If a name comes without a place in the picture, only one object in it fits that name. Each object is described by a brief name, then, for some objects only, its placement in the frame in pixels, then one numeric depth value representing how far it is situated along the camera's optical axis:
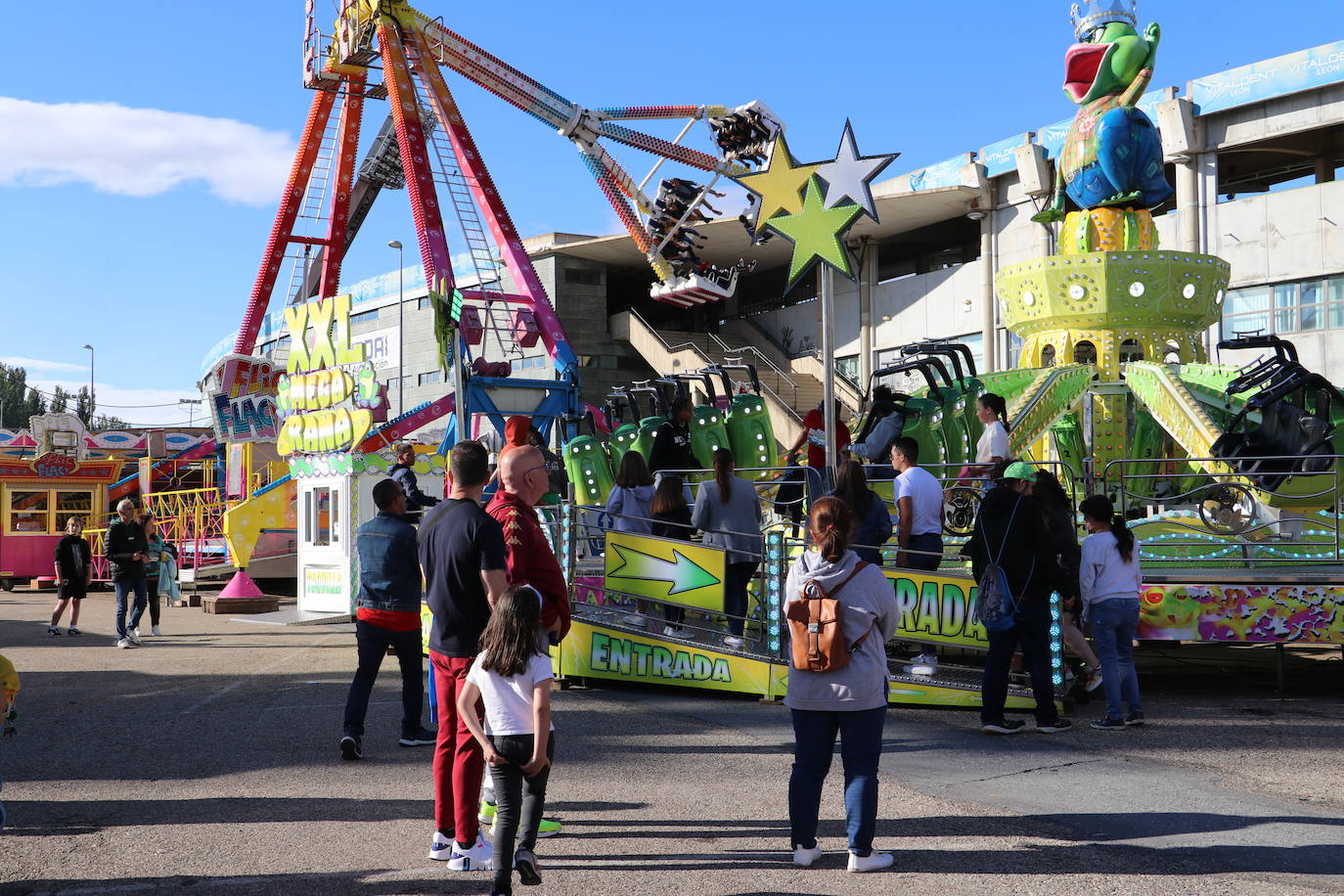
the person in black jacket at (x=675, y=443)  13.45
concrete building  29.08
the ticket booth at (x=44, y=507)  30.23
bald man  5.32
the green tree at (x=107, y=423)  97.39
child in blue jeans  8.39
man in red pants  5.21
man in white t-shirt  9.41
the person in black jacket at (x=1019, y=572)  8.04
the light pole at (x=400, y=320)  45.81
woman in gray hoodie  5.26
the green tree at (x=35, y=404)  101.62
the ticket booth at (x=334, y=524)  17.27
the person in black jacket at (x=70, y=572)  16.52
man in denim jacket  7.68
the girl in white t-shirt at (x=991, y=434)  11.01
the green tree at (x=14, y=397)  98.19
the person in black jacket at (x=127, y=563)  14.58
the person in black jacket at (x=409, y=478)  13.77
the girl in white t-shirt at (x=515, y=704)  4.74
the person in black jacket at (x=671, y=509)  10.73
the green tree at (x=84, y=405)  105.25
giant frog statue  17.19
